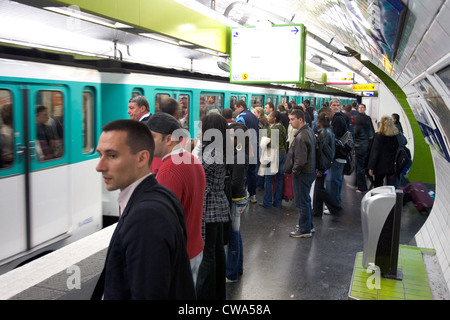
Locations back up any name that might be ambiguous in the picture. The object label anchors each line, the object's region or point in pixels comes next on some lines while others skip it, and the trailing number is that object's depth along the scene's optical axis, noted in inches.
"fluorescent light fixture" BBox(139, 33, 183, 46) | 246.5
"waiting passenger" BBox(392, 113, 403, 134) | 346.0
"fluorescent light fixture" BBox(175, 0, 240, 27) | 265.3
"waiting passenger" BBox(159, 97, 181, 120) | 173.6
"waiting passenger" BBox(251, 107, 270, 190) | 318.3
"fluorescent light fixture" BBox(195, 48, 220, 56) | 317.1
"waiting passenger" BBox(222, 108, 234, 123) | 268.8
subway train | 162.2
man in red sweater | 110.1
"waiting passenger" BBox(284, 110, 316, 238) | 230.7
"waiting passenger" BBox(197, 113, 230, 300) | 143.5
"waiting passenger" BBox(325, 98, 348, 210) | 288.2
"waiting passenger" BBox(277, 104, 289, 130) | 363.6
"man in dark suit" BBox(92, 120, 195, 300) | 62.1
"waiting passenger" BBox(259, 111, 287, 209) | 297.0
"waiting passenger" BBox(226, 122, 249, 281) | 177.6
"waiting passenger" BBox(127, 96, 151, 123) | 193.3
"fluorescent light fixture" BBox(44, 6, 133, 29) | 176.7
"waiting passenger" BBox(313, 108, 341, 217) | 254.8
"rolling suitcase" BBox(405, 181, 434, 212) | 306.7
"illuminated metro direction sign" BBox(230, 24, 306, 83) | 307.0
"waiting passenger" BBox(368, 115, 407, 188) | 281.9
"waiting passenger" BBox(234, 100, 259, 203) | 288.2
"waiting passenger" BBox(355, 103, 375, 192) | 366.0
